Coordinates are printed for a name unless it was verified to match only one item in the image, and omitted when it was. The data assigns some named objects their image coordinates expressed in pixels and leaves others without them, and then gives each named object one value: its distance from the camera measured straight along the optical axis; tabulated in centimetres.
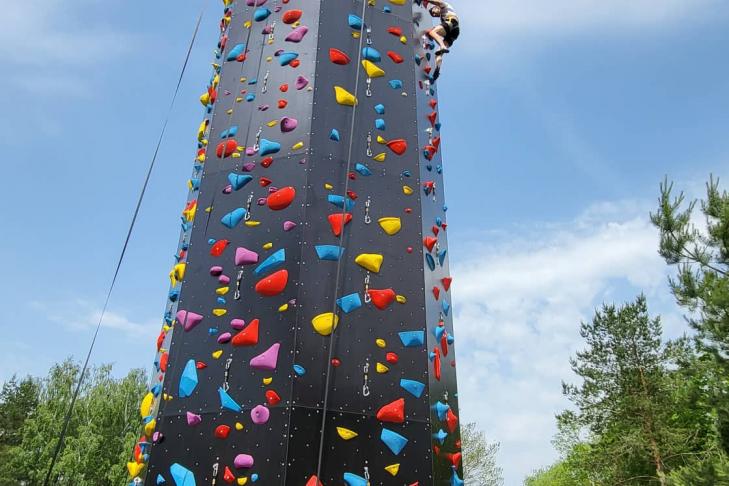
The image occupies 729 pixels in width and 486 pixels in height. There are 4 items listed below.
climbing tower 398
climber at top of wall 673
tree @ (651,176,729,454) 951
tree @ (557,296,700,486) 1589
